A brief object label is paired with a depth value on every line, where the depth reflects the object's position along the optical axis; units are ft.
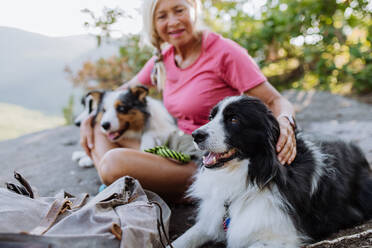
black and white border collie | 5.75
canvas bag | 4.15
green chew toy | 7.95
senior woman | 7.54
